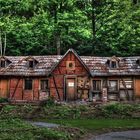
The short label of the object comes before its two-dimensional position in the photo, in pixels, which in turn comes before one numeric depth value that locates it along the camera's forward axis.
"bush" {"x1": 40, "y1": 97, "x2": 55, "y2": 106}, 35.84
